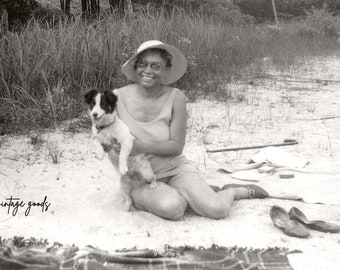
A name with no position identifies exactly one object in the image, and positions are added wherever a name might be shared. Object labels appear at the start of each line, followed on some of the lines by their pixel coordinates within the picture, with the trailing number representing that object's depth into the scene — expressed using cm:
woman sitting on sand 383
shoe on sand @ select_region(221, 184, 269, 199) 433
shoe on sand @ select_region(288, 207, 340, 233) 353
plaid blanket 299
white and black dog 362
